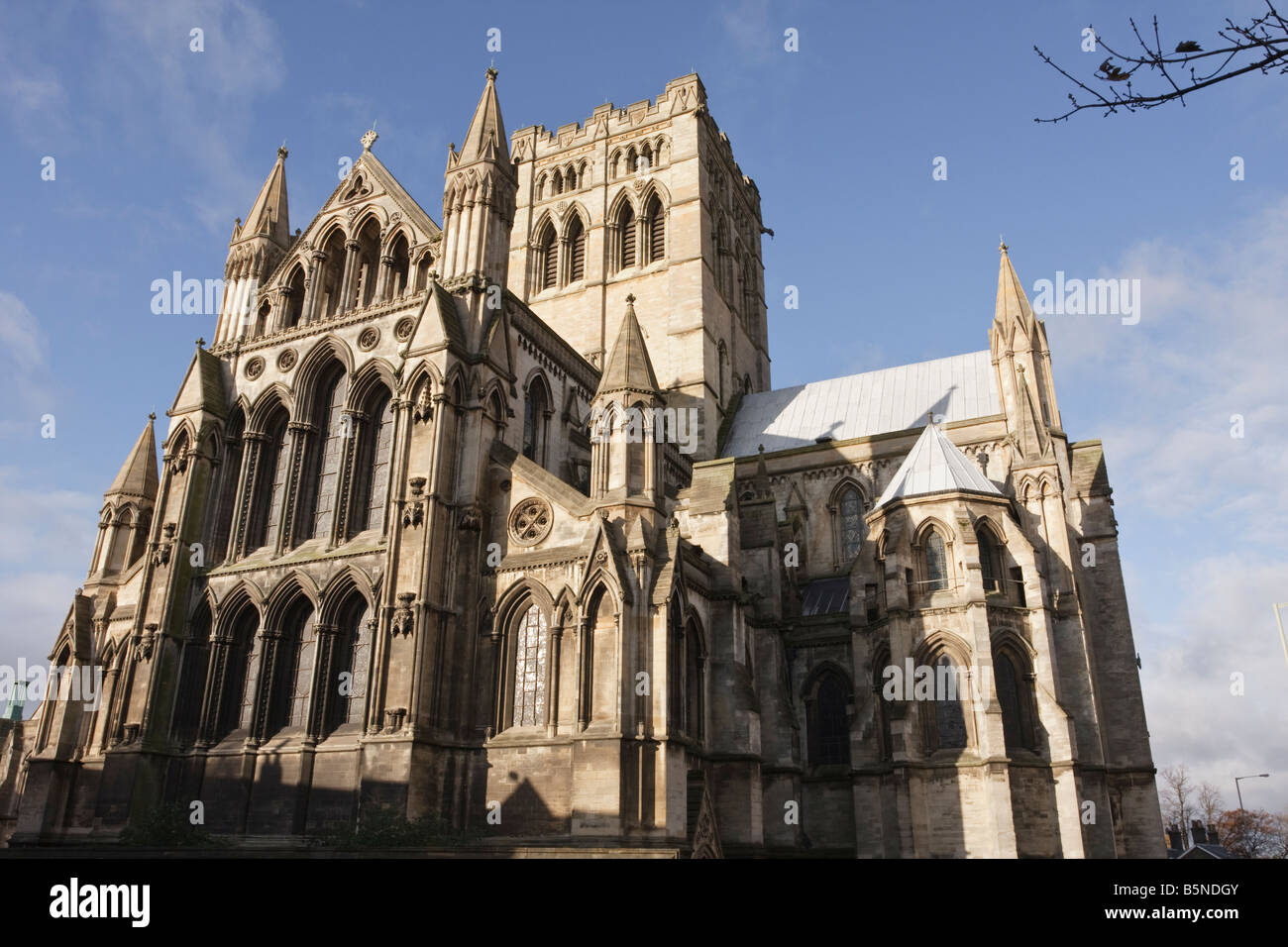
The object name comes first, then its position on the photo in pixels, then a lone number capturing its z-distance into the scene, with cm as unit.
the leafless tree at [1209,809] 8361
